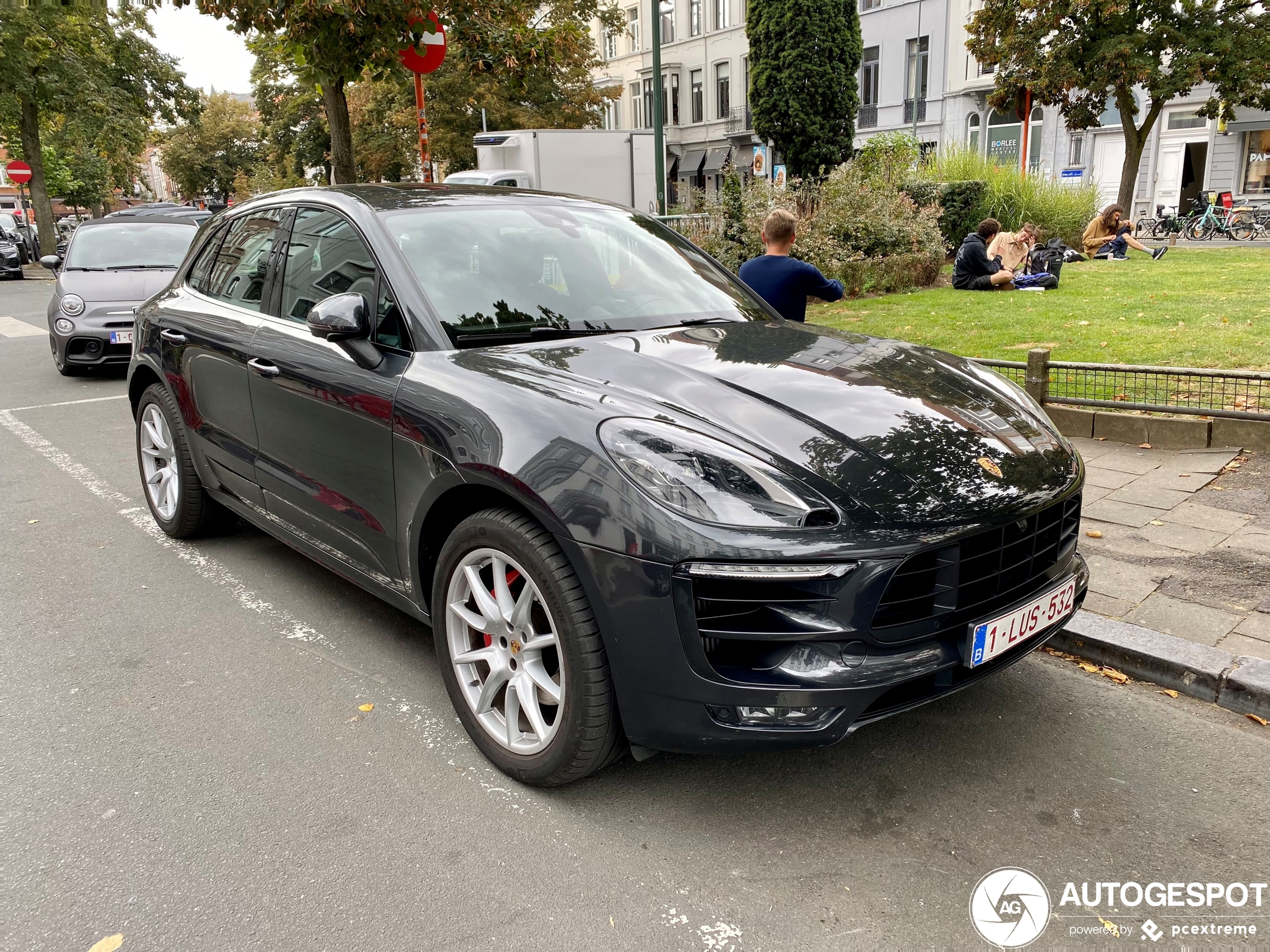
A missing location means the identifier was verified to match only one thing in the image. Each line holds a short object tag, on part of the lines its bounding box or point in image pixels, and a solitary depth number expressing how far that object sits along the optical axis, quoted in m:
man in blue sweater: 6.24
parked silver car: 10.37
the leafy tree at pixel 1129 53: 20.66
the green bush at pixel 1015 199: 17.08
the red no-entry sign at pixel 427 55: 9.22
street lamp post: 15.19
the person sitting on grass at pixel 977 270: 12.59
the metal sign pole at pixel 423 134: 9.43
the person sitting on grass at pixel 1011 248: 13.27
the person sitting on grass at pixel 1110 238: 16.44
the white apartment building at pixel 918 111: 32.03
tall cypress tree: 22.50
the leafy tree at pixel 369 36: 8.65
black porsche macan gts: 2.42
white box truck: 19.62
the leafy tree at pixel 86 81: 26.25
